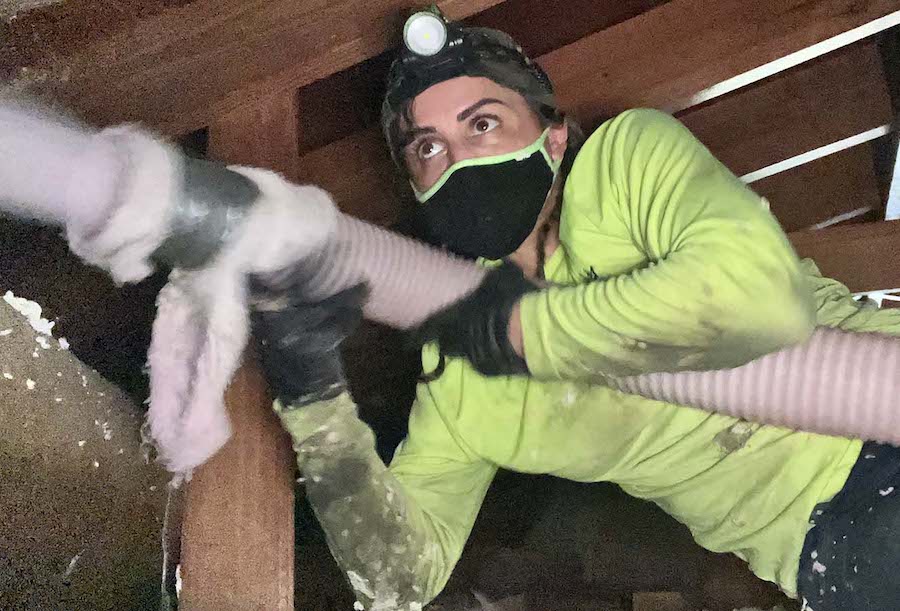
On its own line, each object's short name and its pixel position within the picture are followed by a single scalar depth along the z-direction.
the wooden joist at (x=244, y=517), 0.83
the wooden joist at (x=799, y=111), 1.58
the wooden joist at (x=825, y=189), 1.81
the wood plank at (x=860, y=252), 1.55
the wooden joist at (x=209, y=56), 1.00
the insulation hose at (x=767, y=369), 0.77
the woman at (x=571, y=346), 0.76
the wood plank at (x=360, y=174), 1.37
